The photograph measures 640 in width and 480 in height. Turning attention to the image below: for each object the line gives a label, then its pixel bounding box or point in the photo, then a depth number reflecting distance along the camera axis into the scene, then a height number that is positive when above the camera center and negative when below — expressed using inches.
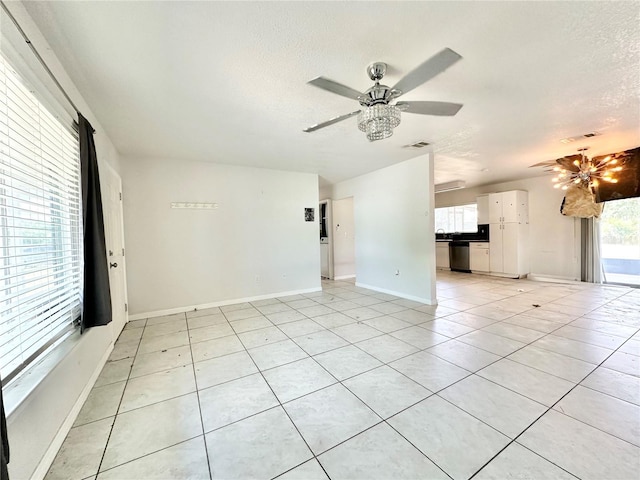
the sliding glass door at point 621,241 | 197.8 -17.2
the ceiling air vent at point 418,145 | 141.0 +47.3
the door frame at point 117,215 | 117.0 +12.5
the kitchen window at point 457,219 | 292.0 +9.2
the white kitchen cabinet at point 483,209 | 269.0 +17.6
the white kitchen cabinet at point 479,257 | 269.7 -34.3
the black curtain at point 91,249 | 78.3 -2.7
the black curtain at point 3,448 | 33.6 -28.4
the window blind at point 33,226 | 48.2 +3.9
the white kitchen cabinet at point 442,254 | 312.2 -34.9
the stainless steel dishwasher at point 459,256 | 288.8 -35.3
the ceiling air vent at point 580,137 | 131.3 +45.3
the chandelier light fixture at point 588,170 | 173.0 +36.2
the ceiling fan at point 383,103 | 62.3 +36.0
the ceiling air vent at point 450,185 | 250.1 +42.1
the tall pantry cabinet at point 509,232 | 244.8 -8.2
